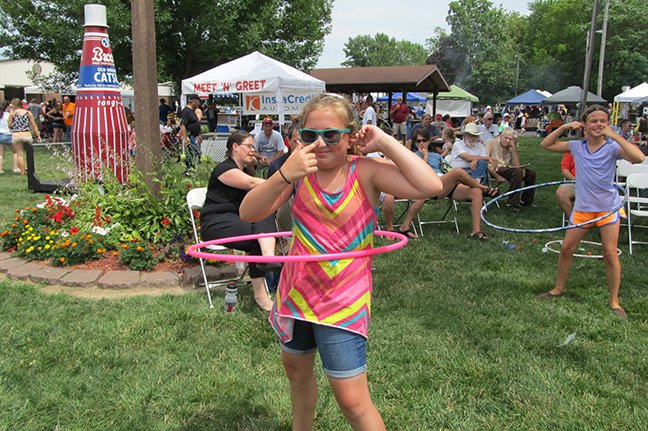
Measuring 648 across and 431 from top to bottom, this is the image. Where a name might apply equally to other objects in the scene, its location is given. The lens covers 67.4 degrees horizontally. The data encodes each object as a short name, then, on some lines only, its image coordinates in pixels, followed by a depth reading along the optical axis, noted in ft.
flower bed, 18.19
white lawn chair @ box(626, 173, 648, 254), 21.59
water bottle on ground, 14.81
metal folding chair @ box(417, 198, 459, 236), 25.17
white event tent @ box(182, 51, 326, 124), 39.06
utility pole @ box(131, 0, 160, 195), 19.36
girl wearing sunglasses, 6.39
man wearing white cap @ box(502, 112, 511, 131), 74.69
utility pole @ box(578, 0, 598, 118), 57.92
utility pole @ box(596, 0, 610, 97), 107.24
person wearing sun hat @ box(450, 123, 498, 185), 28.22
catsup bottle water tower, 26.17
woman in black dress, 15.46
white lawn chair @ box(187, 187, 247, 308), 17.40
